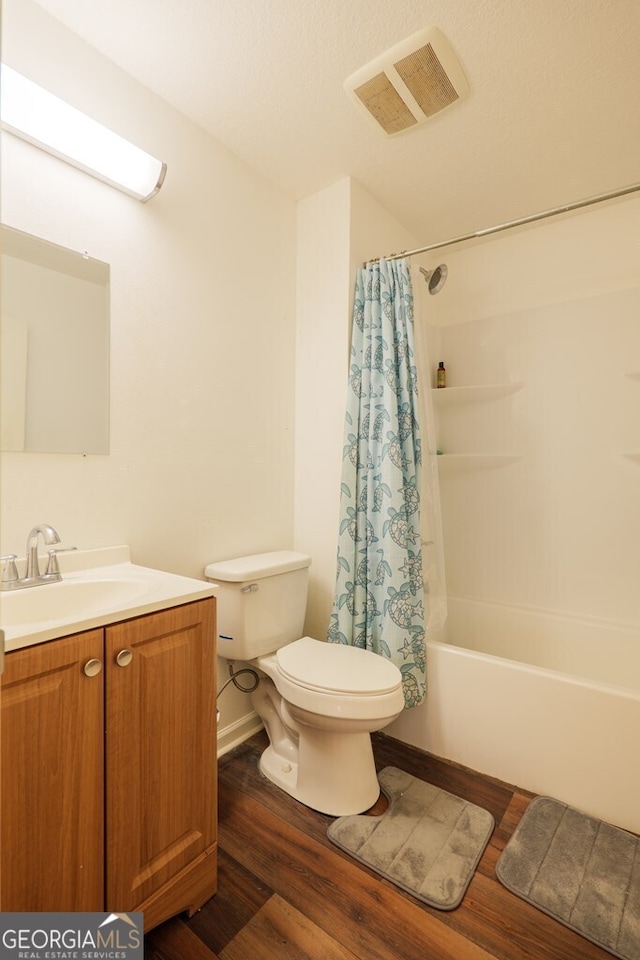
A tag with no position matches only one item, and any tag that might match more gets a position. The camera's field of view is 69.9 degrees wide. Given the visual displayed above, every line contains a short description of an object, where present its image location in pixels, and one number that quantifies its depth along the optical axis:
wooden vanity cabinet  0.85
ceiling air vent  1.41
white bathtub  1.48
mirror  1.23
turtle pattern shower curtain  1.80
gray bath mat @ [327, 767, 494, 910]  1.26
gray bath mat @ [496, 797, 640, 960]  1.16
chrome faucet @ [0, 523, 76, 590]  1.16
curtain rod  1.45
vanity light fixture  1.19
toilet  1.42
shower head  2.04
